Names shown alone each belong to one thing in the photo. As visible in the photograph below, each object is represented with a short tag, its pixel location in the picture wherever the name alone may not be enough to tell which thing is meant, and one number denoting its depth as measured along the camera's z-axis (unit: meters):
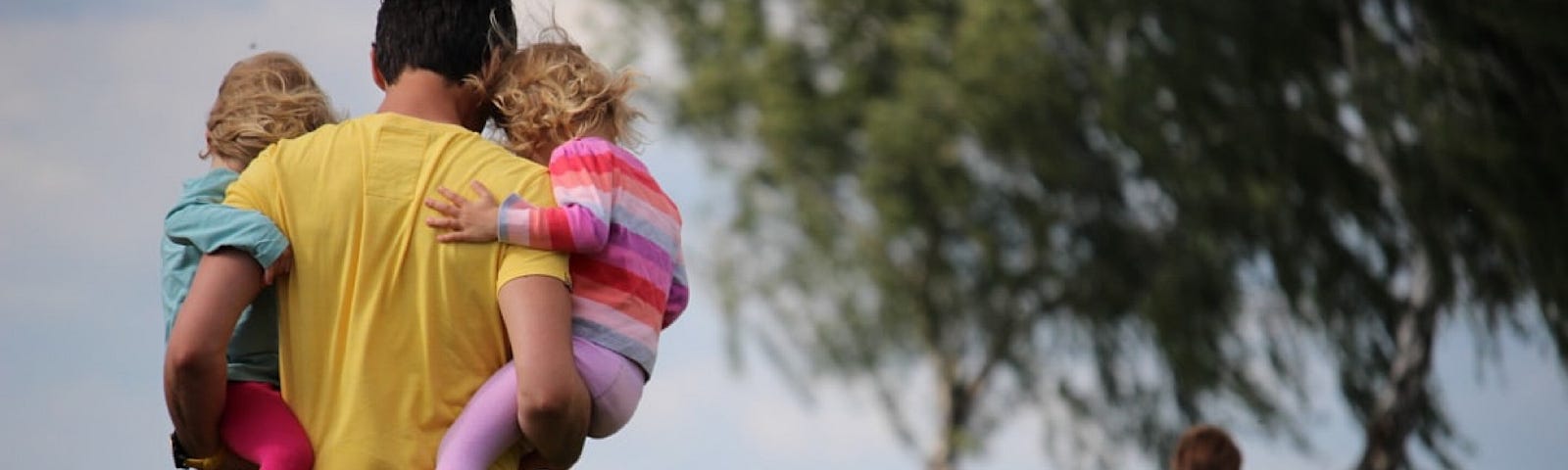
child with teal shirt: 11.94
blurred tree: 53.85
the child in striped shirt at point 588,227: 12.02
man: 11.99
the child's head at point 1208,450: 15.88
